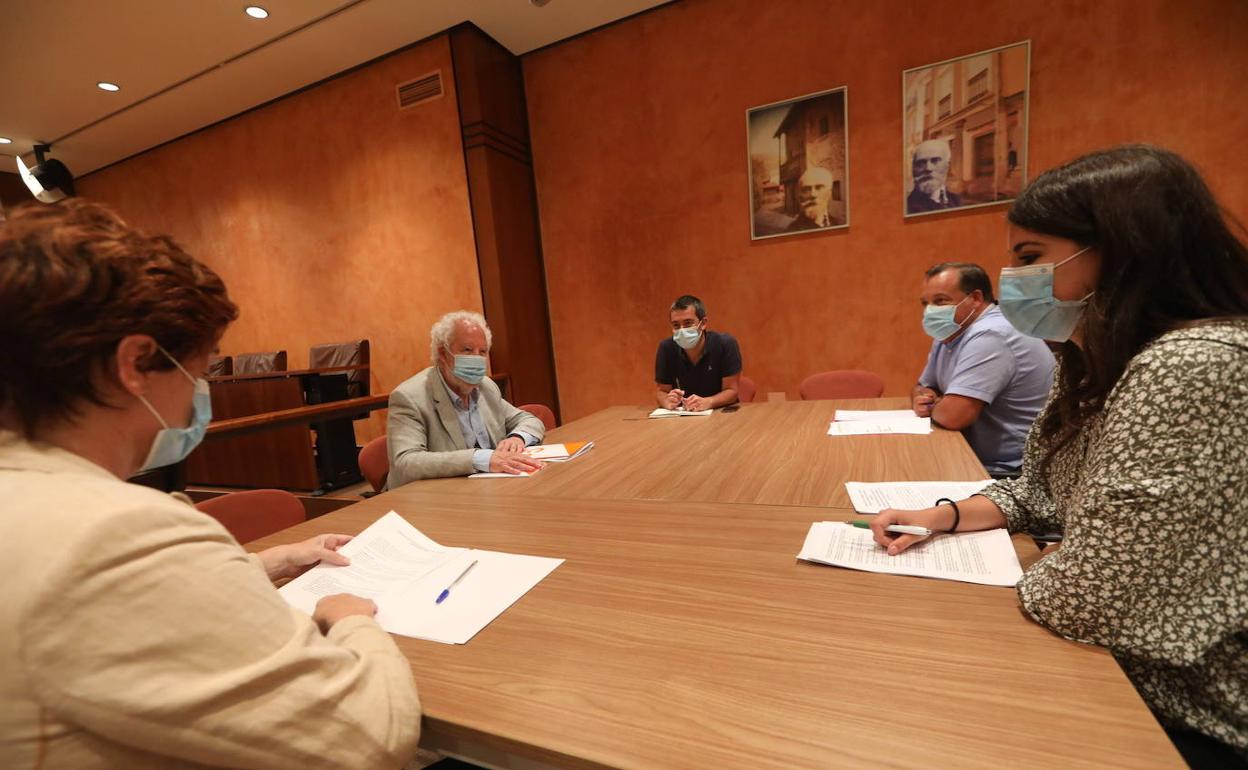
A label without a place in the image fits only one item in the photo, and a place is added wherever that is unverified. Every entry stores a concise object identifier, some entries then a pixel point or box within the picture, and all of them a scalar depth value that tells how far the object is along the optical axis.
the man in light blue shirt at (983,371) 1.86
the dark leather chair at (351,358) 4.50
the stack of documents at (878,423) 1.90
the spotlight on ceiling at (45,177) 5.24
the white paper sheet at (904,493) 1.18
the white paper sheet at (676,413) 2.59
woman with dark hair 0.67
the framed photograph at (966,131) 3.31
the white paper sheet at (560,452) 1.92
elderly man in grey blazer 1.79
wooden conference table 0.56
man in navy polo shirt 3.08
